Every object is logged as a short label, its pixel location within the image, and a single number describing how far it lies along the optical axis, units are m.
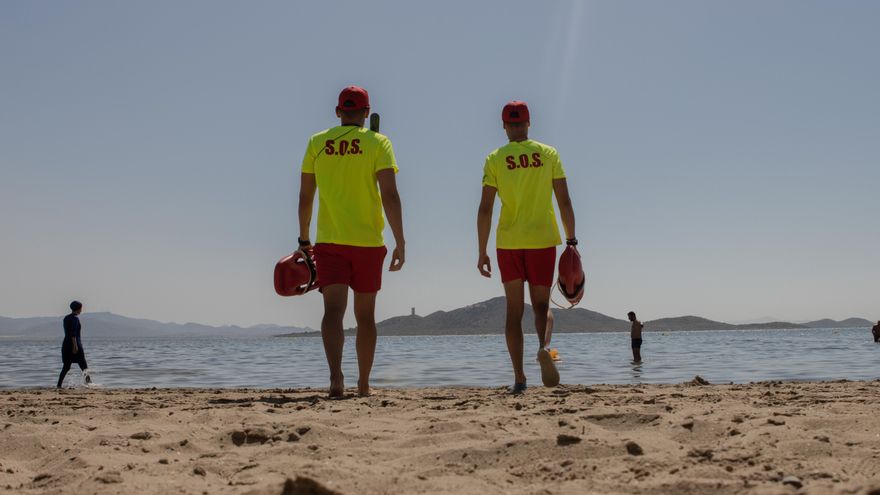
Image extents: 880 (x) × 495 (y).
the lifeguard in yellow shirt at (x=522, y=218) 6.07
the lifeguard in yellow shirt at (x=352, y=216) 5.52
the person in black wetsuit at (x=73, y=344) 11.07
